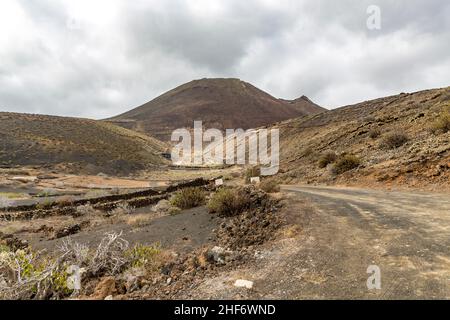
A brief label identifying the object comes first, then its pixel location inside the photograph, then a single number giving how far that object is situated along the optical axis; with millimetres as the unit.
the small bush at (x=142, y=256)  6713
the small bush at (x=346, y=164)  20047
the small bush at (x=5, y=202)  22866
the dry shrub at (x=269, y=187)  13430
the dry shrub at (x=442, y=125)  18000
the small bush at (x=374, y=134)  26141
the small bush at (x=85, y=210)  18203
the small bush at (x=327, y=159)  23906
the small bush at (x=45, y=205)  22097
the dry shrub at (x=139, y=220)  12097
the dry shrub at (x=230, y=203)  11016
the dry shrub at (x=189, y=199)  14734
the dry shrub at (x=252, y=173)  28166
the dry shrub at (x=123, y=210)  16631
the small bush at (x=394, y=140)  20422
